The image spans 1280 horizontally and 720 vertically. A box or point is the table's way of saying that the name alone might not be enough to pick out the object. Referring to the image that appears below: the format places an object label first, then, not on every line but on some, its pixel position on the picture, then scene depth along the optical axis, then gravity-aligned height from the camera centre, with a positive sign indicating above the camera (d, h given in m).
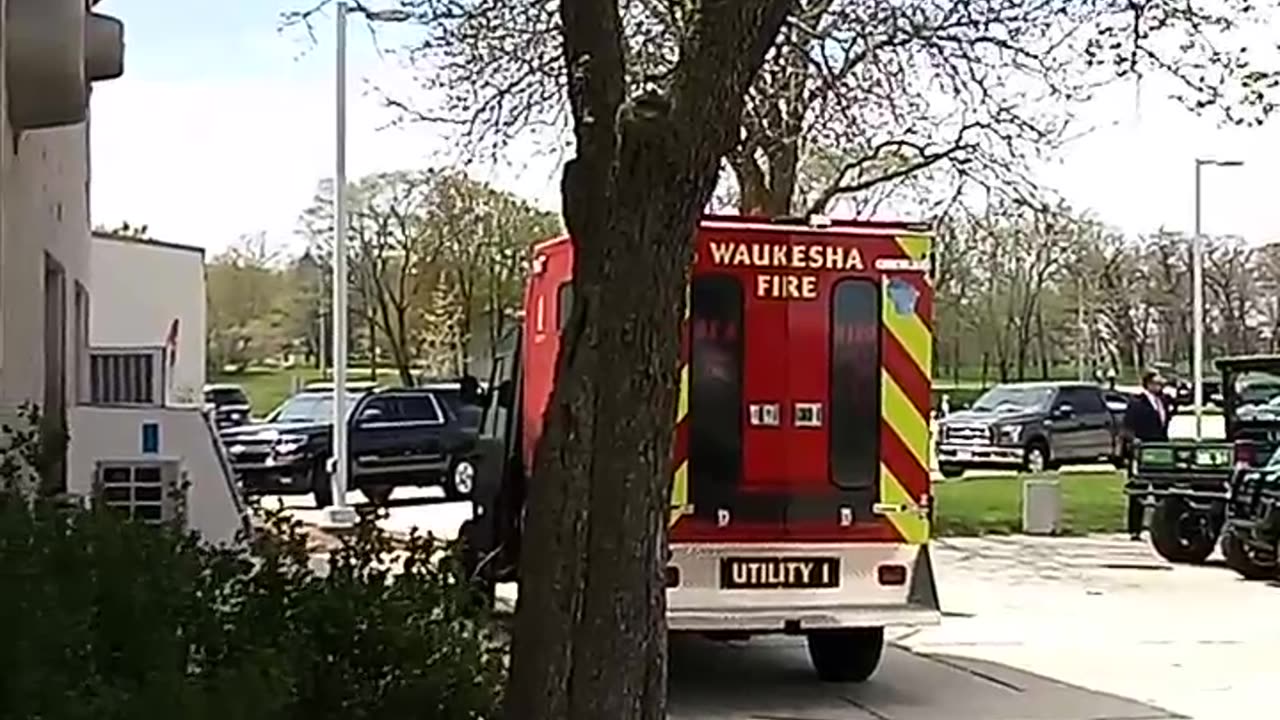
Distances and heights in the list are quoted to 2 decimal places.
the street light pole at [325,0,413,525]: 26.23 +0.90
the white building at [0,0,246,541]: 8.06 +0.34
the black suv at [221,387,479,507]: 30.28 -1.13
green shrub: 4.82 -0.72
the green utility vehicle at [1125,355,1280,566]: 19.77 -1.05
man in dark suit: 28.23 -0.60
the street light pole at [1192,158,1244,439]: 39.94 +1.02
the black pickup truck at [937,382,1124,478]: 38.25 -1.14
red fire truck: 11.27 -0.34
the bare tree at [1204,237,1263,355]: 61.53 +2.40
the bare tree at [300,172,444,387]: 47.75 +2.96
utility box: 24.97 -1.74
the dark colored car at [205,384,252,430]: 35.52 -0.71
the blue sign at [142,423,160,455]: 9.84 -0.34
